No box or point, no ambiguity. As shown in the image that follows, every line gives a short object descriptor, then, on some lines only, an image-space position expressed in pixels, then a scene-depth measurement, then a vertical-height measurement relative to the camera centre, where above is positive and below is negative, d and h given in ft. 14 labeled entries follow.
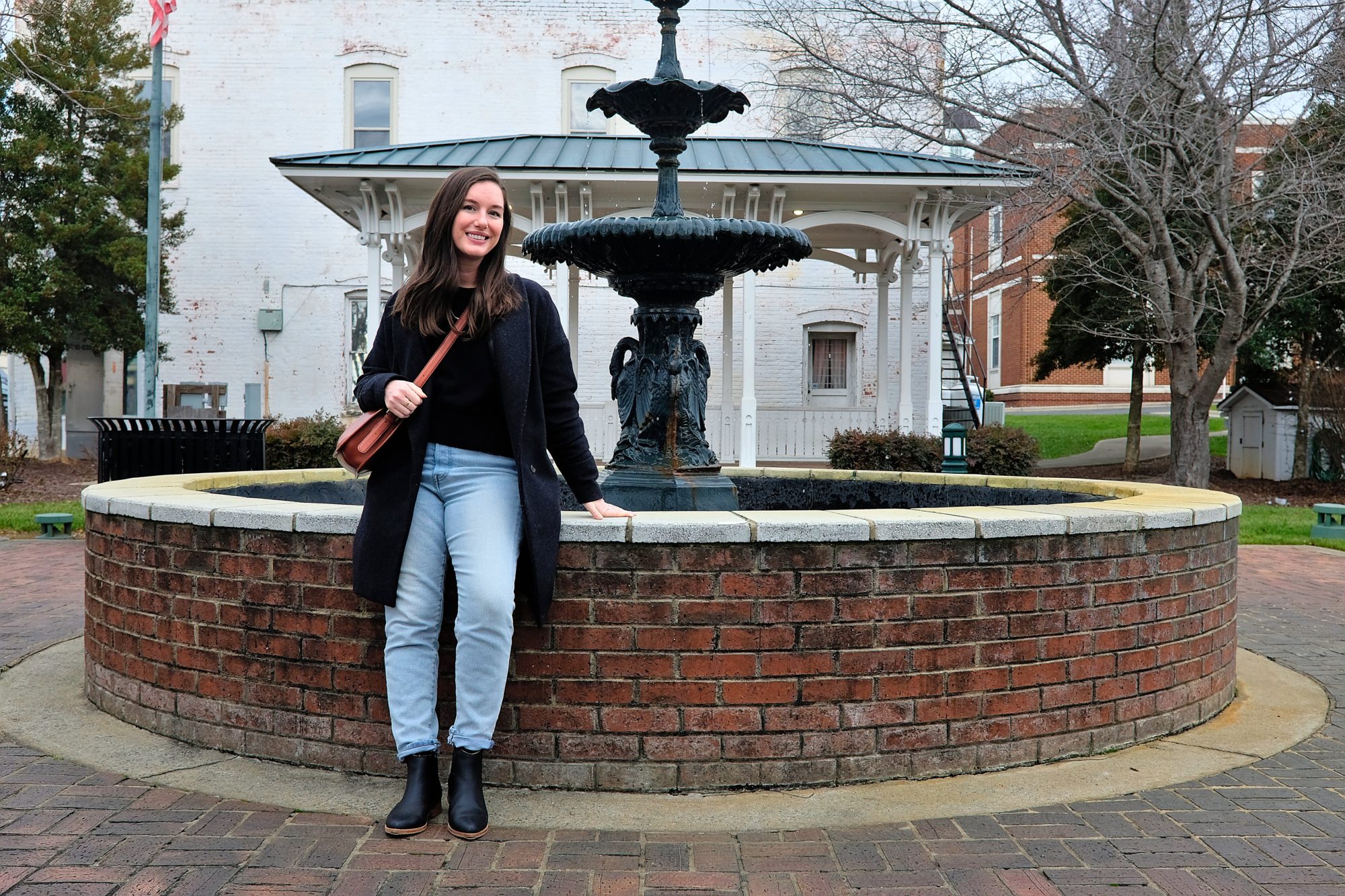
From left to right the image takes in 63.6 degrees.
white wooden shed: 63.31 -1.09
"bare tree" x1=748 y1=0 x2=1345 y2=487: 46.85 +13.83
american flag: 46.32 +16.56
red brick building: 110.32 +6.22
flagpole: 49.42 +7.23
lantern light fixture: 41.91 -1.35
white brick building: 70.28 +16.86
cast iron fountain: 18.17 +1.91
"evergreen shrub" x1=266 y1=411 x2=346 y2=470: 45.73 -1.70
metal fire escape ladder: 66.03 +4.78
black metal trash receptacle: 29.07 -1.14
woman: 10.47 -0.83
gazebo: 49.88 +10.57
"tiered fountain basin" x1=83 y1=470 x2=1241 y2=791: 11.32 -2.57
